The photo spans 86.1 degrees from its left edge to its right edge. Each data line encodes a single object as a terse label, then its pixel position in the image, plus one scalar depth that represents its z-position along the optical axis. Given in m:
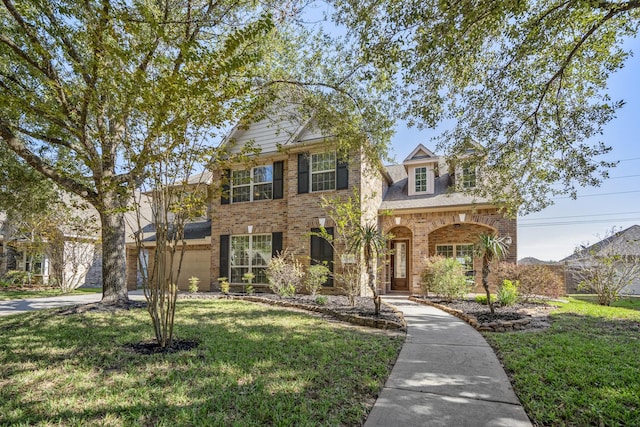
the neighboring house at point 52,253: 16.17
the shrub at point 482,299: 9.60
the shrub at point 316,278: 11.44
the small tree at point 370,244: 7.89
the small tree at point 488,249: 8.15
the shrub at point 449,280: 10.51
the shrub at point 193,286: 13.56
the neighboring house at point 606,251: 11.39
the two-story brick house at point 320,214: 12.80
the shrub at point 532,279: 10.52
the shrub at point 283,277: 11.55
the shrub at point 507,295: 8.97
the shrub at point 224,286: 13.02
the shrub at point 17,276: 17.75
